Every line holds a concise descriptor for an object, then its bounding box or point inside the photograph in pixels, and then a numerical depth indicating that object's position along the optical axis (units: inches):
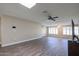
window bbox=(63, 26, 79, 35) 307.0
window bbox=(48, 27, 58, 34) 332.8
